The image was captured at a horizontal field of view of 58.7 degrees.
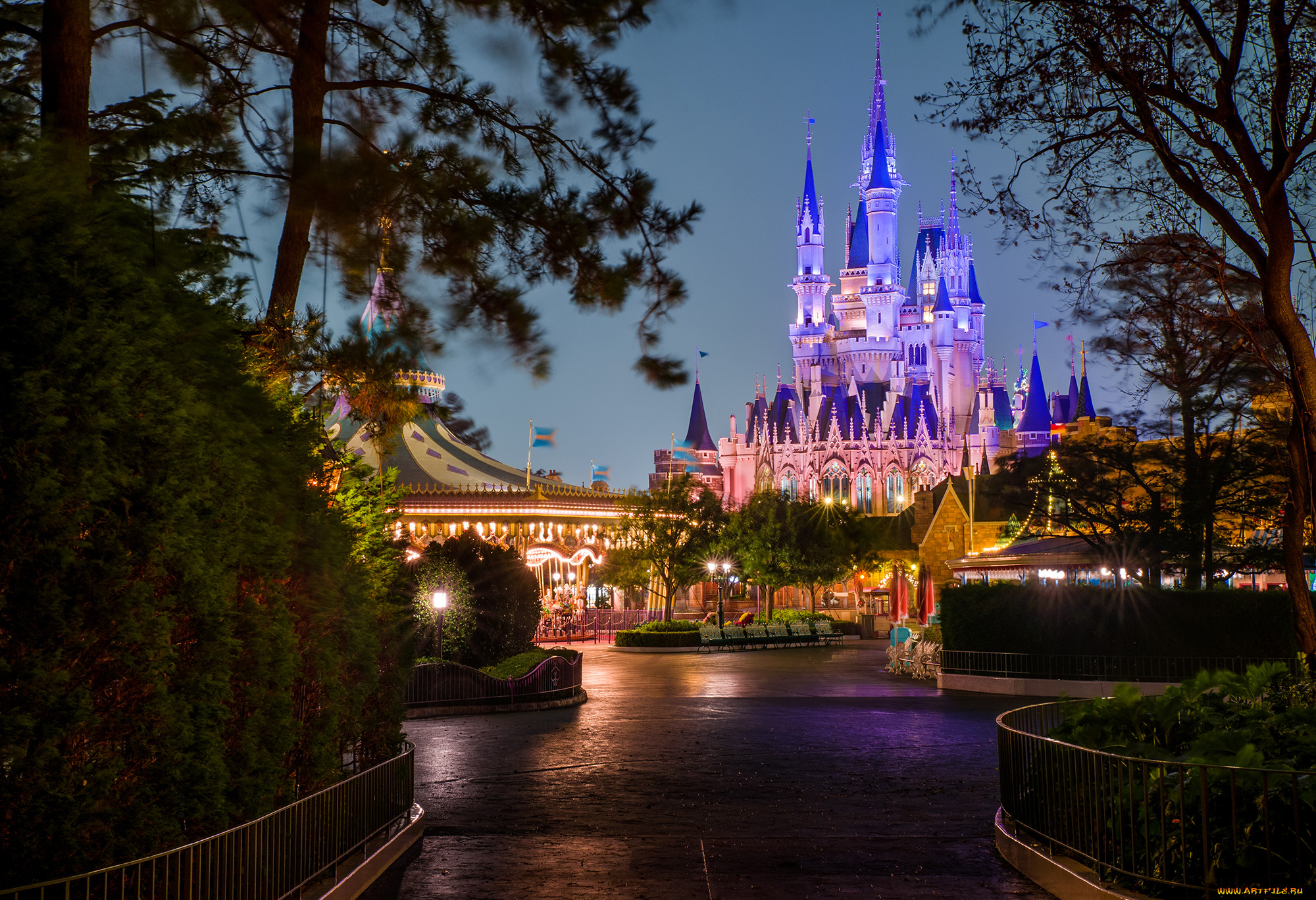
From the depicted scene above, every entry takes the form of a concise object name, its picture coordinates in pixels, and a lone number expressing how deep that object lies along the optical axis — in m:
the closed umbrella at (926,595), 48.06
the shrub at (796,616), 42.50
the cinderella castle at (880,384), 100.56
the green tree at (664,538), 42.69
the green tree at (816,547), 50.28
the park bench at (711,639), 36.56
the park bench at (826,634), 41.84
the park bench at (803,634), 40.12
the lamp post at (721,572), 46.34
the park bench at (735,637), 37.50
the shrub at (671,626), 36.66
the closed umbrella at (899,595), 55.19
